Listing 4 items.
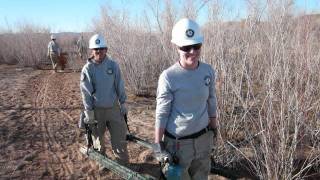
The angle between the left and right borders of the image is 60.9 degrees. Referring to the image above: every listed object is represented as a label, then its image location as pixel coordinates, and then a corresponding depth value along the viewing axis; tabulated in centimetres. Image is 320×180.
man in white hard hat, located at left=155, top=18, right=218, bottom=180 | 207
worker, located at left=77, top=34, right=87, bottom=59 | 1248
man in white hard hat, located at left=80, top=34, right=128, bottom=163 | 345
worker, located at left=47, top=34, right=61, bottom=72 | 1078
